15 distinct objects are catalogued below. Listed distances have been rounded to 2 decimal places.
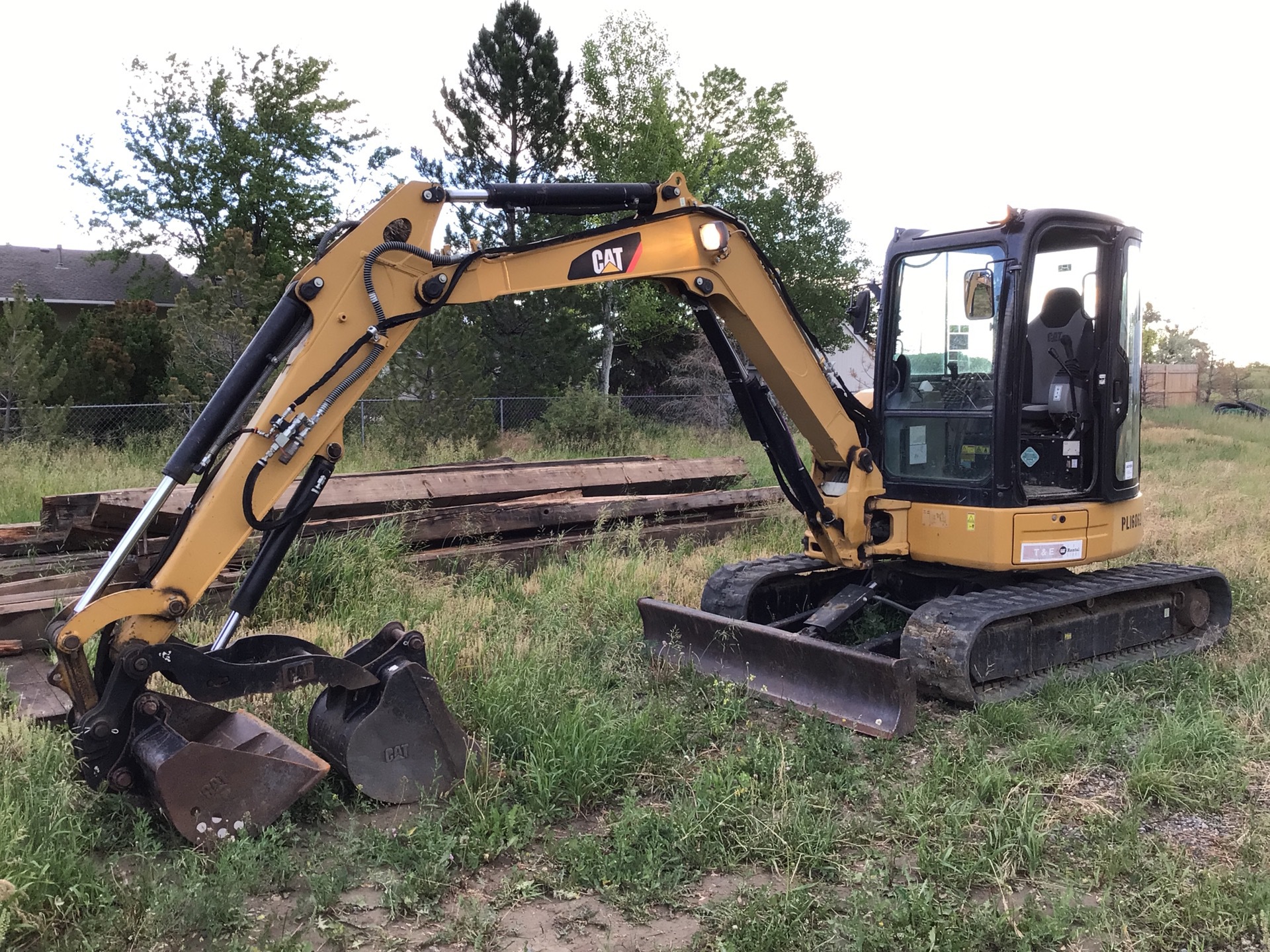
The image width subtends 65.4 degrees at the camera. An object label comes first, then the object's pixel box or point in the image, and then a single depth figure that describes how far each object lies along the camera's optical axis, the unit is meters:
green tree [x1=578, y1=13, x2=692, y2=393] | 27.06
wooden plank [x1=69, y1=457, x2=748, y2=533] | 7.00
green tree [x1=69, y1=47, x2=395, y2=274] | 28.11
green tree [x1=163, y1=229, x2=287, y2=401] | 13.40
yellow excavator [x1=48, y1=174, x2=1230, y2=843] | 3.87
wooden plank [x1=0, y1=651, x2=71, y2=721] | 4.52
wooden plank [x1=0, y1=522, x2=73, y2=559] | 7.19
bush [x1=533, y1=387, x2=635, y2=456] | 17.50
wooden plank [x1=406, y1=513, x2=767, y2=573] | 7.96
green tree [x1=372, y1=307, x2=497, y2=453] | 14.79
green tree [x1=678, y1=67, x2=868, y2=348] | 29.09
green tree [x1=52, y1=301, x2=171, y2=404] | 15.59
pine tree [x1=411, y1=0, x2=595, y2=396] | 21.59
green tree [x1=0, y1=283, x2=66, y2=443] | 12.98
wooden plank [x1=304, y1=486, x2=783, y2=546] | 8.09
